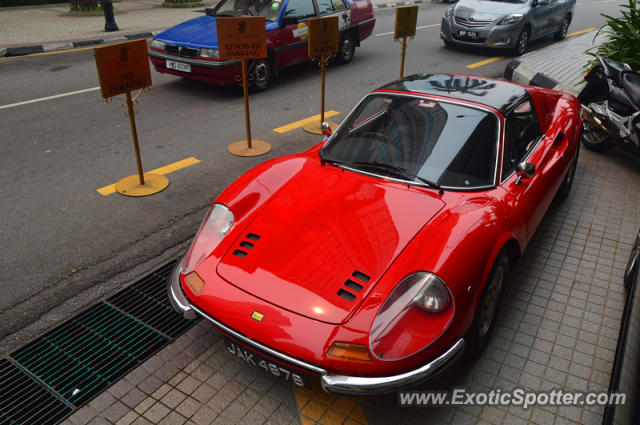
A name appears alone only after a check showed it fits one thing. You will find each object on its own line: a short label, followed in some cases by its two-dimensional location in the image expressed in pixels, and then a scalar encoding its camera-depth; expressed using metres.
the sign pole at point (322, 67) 6.86
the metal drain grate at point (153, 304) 3.58
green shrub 7.84
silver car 11.70
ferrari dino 2.58
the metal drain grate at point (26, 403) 2.85
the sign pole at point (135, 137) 5.15
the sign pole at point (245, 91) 6.13
